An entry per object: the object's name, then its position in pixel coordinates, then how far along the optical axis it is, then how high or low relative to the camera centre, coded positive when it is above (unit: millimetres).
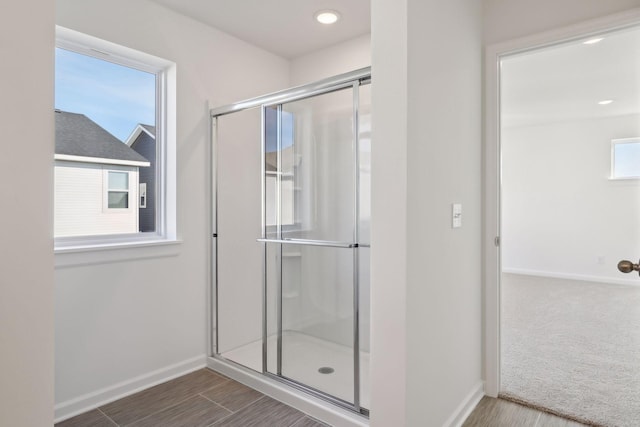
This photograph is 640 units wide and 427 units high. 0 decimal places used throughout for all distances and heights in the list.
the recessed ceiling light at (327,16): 2473 +1363
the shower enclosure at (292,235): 2432 -162
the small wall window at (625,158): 5211 +791
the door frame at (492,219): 2199 -39
